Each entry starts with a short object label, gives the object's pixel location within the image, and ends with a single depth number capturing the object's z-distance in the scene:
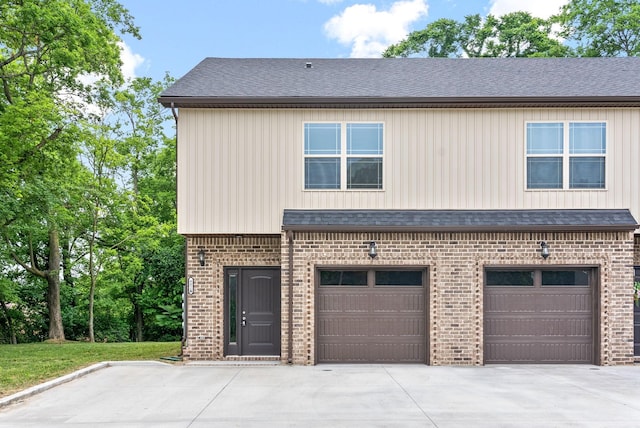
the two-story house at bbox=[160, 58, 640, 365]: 11.88
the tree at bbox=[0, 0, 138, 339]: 15.52
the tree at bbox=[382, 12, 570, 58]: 29.70
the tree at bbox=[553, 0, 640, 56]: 26.33
